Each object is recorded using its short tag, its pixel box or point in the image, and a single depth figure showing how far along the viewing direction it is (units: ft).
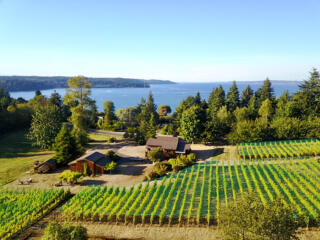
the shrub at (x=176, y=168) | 112.47
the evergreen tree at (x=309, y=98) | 177.68
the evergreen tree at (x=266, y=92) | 225.97
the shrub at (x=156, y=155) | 126.41
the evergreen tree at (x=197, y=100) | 243.50
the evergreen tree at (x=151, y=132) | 165.99
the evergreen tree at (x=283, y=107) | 175.94
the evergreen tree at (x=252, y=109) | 203.85
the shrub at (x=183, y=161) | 116.67
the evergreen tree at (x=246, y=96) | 240.73
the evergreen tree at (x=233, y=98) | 232.32
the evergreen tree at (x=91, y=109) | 174.09
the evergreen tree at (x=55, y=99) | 258.12
